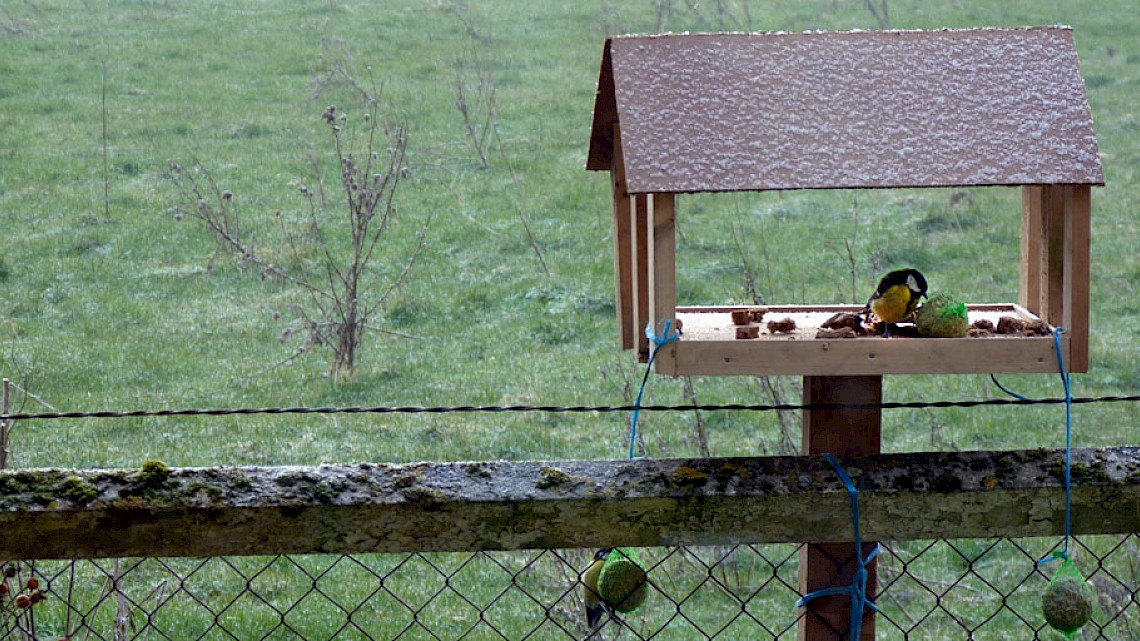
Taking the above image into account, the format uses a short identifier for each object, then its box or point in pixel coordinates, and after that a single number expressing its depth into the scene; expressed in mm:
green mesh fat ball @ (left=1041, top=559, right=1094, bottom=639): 4729
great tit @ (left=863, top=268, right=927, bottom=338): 5097
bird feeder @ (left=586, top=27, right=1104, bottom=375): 4873
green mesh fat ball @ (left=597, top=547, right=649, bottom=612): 4730
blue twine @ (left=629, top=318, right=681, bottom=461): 4950
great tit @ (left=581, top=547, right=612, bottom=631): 4852
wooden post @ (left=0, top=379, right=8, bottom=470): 5657
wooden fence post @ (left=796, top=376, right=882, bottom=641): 4819
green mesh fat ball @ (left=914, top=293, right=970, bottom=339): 4985
